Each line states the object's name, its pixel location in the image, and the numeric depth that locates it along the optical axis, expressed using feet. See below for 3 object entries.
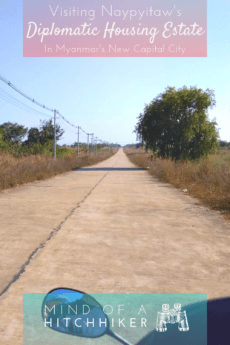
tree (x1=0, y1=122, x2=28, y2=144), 203.51
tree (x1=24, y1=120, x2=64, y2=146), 170.42
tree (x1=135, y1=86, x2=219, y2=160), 93.04
